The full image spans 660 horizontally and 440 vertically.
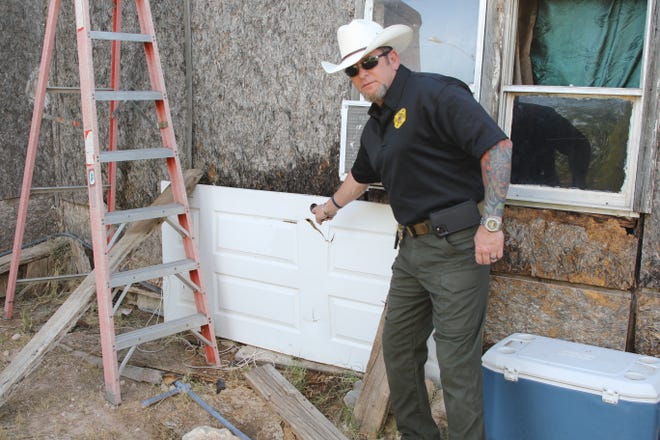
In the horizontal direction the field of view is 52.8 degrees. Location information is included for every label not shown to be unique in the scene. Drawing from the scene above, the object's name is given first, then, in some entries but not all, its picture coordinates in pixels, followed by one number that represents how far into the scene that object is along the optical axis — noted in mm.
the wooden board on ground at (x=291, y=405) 3414
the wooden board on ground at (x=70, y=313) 3634
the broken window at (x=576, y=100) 3117
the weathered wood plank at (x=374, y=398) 3443
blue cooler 2623
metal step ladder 3654
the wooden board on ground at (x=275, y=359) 4129
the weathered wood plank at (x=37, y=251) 5246
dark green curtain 3119
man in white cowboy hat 2625
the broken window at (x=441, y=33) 3396
